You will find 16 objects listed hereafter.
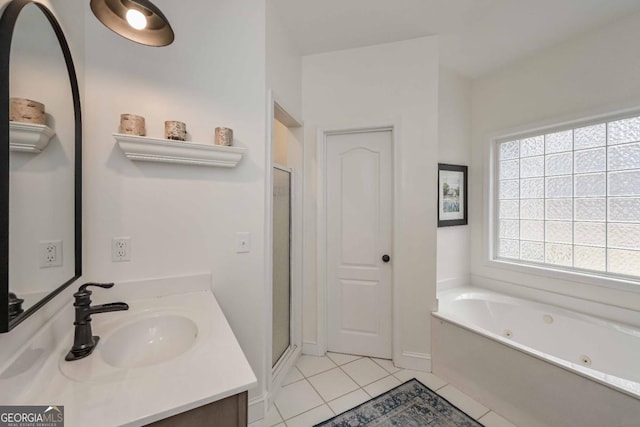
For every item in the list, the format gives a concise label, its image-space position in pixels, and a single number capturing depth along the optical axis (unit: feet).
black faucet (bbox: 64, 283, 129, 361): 2.84
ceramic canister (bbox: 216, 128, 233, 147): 4.89
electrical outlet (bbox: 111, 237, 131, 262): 4.42
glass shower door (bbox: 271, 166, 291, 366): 6.44
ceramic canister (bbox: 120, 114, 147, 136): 4.25
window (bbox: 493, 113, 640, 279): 6.22
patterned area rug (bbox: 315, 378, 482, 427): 5.16
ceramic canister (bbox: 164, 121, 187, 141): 4.51
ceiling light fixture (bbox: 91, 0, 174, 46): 2.95
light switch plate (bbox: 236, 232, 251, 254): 5.28
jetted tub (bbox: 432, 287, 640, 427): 4.27
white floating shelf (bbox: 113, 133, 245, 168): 4.23
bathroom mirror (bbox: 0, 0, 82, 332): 2.16
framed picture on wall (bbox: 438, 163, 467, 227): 8.43
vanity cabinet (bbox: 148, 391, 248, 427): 2.13
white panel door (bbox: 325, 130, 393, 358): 7.42
